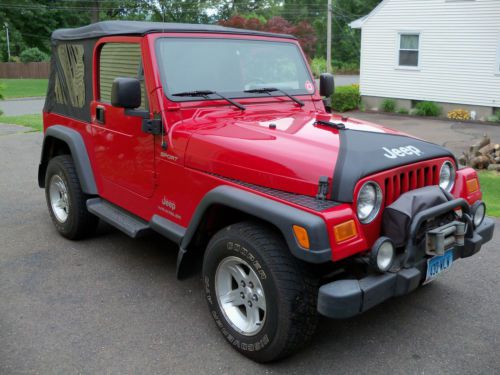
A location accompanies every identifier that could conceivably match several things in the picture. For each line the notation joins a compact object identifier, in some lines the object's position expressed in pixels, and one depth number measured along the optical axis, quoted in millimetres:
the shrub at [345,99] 19375
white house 15977
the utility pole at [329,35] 22906
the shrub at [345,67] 49938
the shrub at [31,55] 42475
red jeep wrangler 2797
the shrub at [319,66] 31656
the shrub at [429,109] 17359
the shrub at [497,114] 15727
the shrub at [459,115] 16608
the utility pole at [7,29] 44875
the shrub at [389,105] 18672
